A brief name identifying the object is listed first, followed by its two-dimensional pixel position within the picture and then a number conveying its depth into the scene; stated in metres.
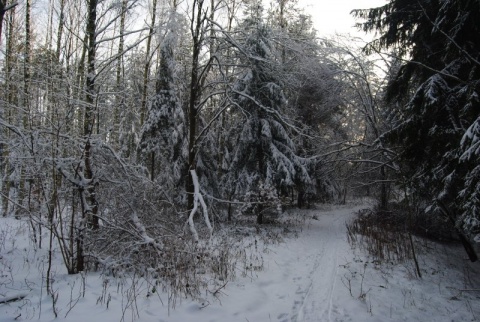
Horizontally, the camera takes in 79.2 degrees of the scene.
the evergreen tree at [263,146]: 12.59
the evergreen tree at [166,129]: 12.99
